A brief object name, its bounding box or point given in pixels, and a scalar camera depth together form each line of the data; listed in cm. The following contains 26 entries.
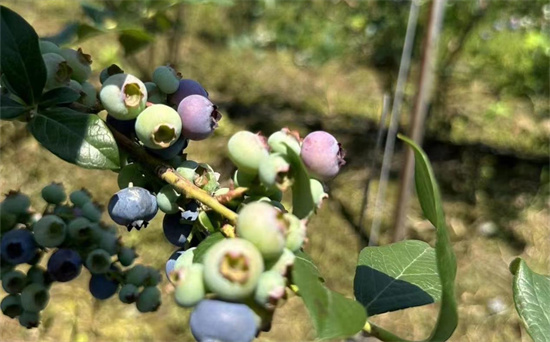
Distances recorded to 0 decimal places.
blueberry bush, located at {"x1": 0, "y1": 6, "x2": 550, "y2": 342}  18
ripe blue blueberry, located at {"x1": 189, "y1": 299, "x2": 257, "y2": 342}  17
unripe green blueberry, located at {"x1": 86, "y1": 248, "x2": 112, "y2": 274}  29
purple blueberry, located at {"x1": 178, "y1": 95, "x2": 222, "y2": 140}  22
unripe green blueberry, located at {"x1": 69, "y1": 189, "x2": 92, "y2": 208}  31
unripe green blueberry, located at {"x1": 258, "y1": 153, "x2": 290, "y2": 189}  19
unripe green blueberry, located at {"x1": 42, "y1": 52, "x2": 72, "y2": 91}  24
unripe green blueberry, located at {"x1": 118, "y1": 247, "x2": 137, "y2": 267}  30
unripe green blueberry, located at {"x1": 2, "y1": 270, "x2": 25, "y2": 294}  29
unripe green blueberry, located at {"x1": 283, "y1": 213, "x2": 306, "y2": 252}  19
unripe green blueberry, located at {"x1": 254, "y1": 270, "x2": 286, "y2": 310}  17
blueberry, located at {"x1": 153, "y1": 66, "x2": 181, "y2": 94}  23
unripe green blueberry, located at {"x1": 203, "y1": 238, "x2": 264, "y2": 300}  17
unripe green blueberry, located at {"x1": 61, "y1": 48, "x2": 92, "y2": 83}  25
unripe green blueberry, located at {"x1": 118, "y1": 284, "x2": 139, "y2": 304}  30
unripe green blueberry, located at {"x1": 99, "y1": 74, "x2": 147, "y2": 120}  22
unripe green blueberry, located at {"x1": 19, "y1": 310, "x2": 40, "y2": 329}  30
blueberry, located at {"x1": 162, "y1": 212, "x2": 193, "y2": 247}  23
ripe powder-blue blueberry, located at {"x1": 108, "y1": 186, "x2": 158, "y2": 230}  22
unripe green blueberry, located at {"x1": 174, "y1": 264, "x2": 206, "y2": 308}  18
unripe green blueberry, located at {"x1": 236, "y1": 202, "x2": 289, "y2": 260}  18
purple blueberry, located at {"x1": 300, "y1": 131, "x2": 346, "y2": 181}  20
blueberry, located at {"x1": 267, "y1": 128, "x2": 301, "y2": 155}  20
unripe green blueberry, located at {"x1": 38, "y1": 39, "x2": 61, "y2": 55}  25
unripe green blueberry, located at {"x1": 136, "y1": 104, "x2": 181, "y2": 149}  21
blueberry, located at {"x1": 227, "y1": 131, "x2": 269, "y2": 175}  20
